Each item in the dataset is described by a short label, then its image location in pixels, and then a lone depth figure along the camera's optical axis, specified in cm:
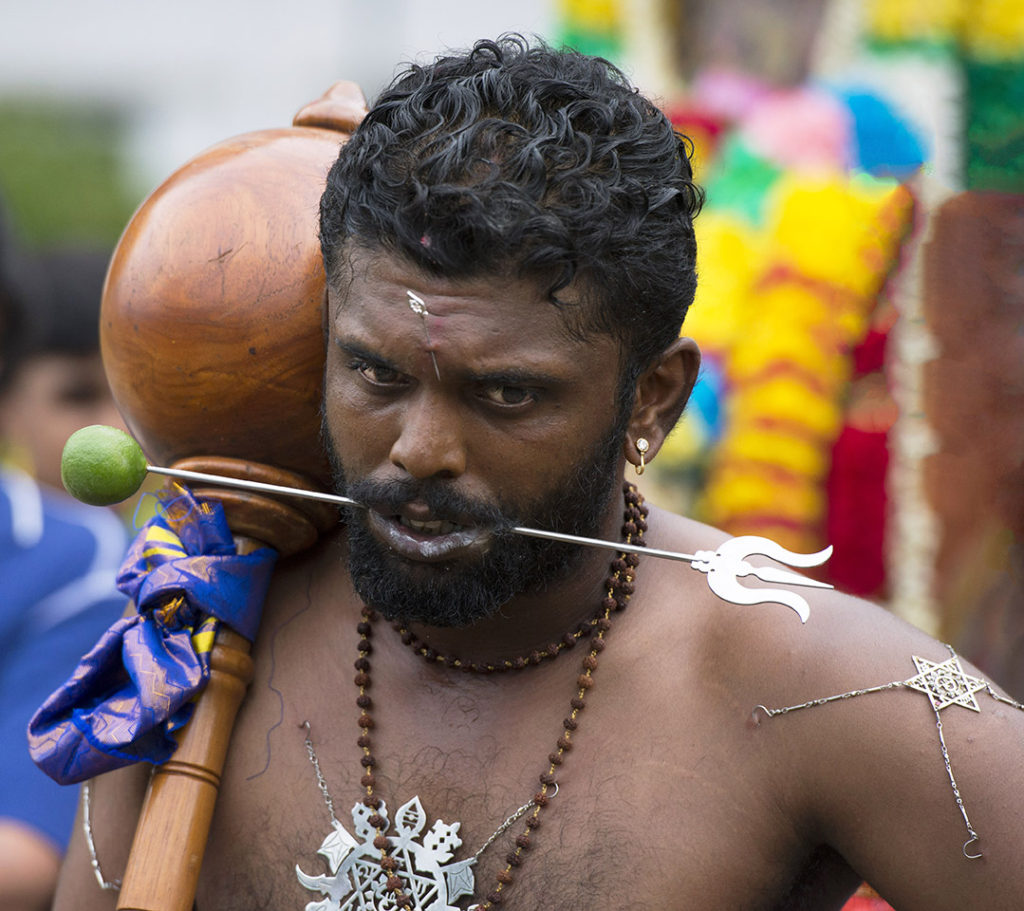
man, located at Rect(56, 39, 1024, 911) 349
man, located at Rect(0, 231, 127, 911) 384
